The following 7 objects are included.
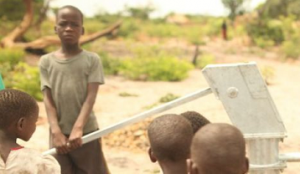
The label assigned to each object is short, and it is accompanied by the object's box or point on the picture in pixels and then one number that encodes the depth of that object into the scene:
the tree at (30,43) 12.35
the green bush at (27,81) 7.78
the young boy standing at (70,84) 2.49
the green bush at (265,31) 18.84
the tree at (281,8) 21.25
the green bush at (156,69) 11.12
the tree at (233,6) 27.44
